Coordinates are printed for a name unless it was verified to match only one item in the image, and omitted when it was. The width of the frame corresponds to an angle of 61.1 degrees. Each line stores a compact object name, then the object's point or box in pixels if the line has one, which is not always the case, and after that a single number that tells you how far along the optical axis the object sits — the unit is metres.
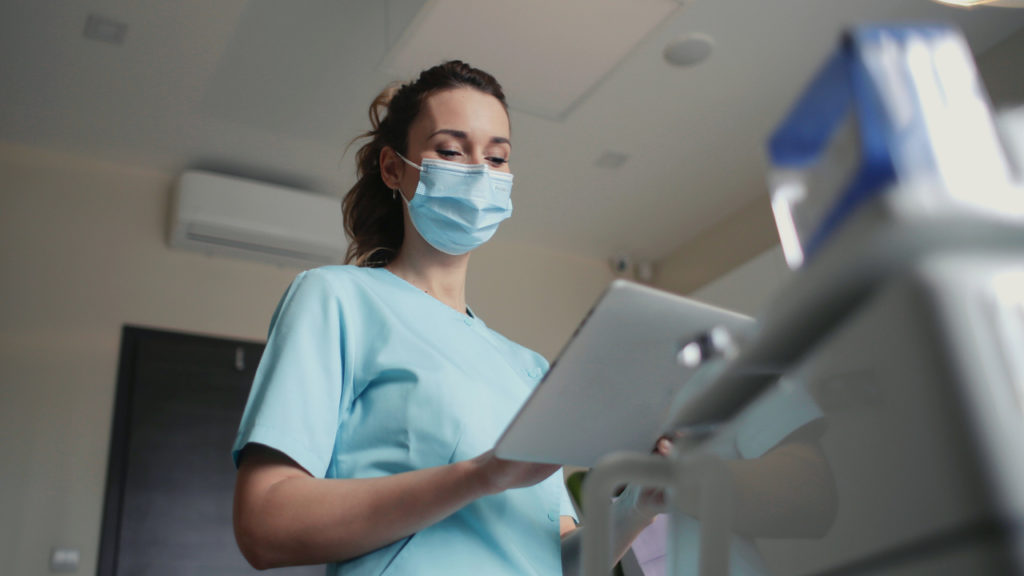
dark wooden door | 3.13
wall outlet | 2.97
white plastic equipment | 0.30
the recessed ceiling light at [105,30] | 2.78
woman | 0.83
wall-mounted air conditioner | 3.42
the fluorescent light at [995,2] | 1.28
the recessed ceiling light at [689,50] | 2.95
